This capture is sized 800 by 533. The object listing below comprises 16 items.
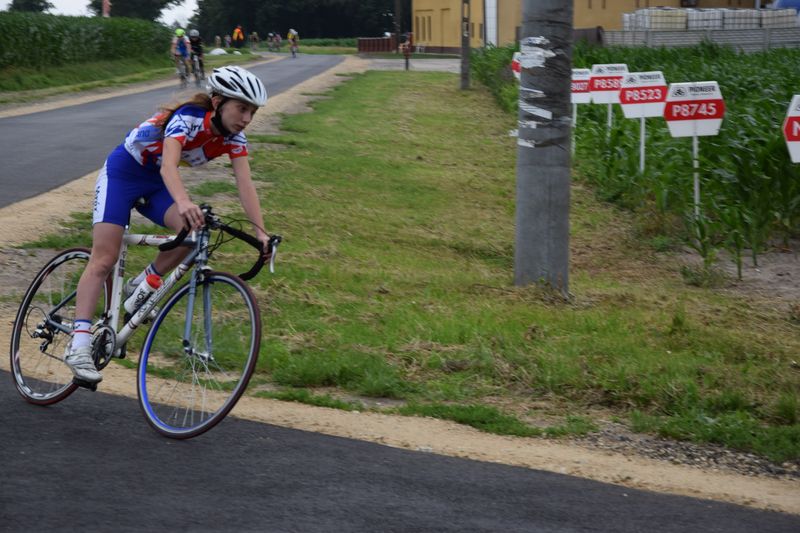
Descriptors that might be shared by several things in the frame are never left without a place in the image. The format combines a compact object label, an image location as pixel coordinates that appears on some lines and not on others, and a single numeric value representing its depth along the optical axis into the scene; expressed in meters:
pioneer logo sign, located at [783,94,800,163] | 11.98
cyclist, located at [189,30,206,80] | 45.38
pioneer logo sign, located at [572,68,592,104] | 21.86
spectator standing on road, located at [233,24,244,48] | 85.06
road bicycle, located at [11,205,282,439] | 5.75
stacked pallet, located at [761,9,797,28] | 53.12
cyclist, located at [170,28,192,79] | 44.62
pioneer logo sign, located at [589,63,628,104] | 19.86
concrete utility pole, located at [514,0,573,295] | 9.88
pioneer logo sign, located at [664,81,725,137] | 13.96
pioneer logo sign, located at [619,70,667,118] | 16.53
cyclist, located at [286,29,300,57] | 79.93
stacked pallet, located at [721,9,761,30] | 52.59
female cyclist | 5.79
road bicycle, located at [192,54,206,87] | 45.91
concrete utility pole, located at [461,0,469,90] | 42.91
